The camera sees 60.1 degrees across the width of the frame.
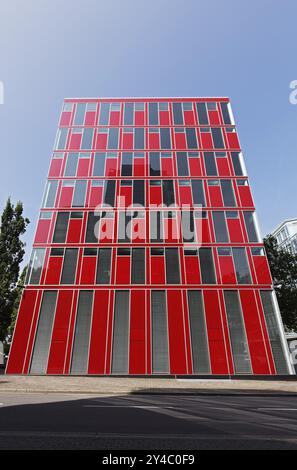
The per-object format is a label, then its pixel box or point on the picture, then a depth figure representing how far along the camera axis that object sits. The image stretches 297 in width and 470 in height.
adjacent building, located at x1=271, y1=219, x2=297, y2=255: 83.87
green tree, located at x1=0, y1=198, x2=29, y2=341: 22.73
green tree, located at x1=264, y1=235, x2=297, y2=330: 25.41
